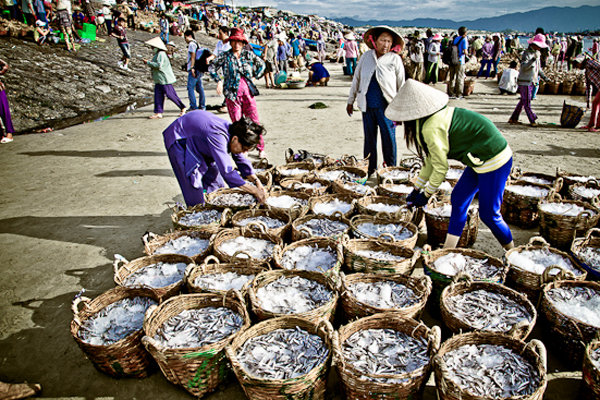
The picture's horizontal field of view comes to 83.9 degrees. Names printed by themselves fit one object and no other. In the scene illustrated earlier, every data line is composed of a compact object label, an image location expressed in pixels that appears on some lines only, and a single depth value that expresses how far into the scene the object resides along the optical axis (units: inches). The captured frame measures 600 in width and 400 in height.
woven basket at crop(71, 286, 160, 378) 90.3
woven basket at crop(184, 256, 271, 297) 115.7
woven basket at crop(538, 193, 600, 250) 139.3
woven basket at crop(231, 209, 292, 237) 145.6
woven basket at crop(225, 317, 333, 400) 75.9
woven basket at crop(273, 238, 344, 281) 117.6
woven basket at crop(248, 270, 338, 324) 96.5
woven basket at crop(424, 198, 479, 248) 149.4
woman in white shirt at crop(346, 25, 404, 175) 195.5
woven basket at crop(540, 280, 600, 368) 90.4
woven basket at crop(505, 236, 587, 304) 107.4
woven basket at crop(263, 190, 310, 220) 159.0
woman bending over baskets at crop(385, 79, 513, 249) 113.4
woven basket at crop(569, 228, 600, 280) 113.9
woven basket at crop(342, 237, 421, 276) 117.5
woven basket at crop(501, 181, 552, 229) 163.9
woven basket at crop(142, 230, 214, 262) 134.5
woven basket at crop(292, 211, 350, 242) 138.9
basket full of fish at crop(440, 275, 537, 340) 93.0
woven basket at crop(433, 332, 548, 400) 71.0
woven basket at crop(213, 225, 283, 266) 122.6
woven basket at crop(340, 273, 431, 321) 98.2
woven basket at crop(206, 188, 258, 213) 170.6
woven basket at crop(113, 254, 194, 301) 110.6
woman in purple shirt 142.4
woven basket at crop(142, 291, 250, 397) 83.5
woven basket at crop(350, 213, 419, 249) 132.0
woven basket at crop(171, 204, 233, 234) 148.3
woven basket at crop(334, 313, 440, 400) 75.7
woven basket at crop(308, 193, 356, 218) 166.9
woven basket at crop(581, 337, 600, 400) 76.2
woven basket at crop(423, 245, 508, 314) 110.6
